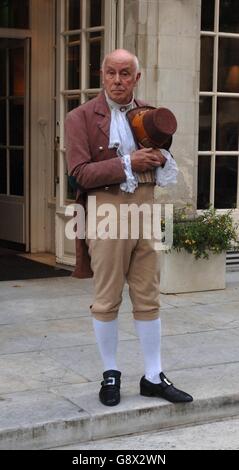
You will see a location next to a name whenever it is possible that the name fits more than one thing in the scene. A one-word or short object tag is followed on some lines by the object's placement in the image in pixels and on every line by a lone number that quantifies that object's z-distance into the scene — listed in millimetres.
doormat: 8545
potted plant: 7672
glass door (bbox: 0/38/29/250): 9875
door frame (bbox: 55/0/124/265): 8656
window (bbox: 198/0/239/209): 8367
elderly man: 4457
